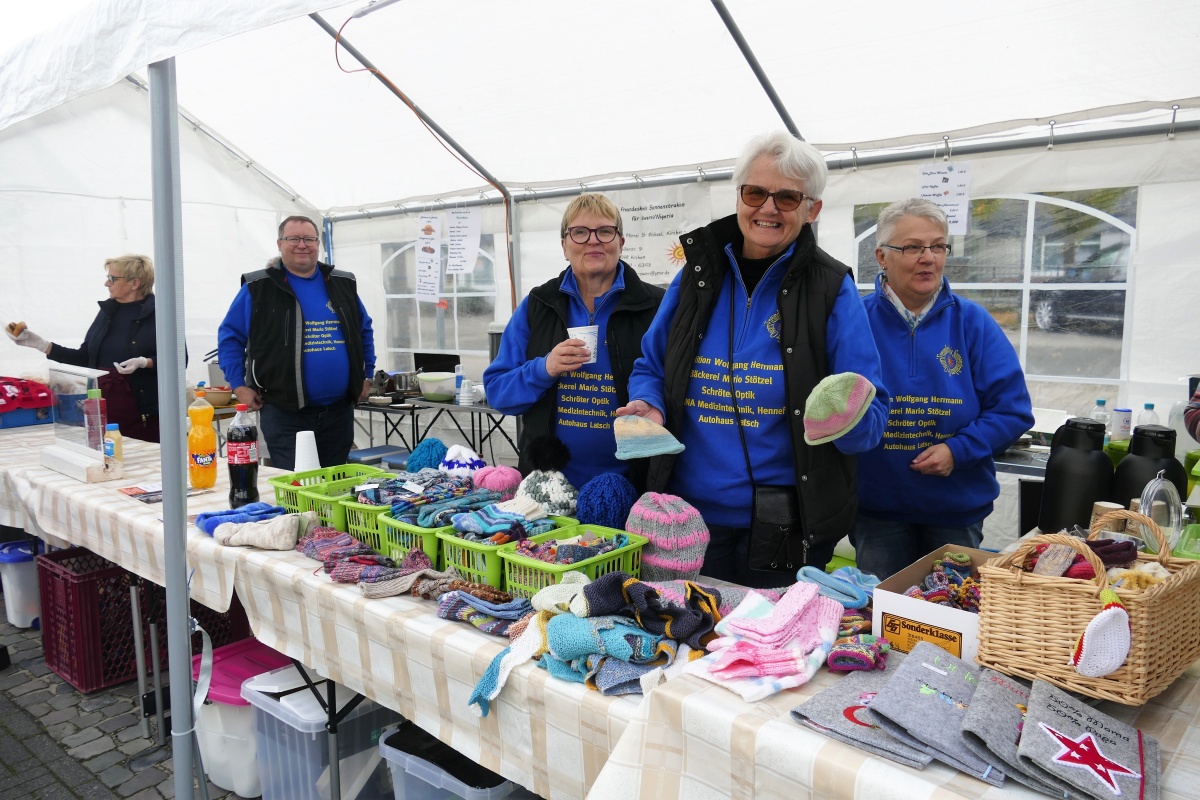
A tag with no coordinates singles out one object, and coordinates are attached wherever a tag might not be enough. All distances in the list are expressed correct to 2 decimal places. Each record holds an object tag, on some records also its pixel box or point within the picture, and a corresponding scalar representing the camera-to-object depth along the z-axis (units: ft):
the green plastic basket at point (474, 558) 5.27
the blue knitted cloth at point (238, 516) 7.09
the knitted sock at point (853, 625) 4.31
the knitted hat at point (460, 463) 7.04
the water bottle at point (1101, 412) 10.75
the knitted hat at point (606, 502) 5.77
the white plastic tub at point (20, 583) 11.28
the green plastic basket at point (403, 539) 5.75
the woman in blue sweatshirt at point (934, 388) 6.88
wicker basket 3.39
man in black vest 12.21
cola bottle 7.63
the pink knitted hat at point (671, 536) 5.12
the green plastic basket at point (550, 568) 4.86
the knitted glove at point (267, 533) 6.51
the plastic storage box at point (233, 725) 7.39
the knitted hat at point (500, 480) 6.69
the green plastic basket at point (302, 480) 7.14
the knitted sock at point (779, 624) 4.01
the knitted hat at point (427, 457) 7.46
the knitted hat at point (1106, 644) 3.31
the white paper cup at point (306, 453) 7.77
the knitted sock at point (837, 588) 4.74
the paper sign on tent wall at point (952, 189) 11.99
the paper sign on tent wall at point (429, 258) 19.08
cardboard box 4.00
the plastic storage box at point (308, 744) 6.36
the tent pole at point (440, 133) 15.04
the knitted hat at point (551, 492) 6.02
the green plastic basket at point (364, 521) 6.24
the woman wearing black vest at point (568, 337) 7.08
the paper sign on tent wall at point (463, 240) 18.45
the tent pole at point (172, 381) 5.21
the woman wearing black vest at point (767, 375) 5.59
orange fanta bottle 8.62
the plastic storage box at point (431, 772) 5.38
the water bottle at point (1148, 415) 9.81
